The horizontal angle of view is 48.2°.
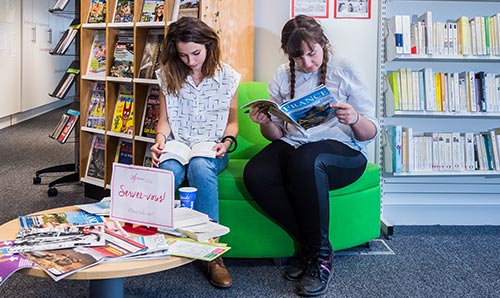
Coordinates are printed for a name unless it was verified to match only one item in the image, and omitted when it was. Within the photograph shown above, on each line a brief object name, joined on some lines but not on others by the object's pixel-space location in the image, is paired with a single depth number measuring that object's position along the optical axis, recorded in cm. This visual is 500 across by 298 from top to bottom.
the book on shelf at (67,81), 377
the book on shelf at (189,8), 292
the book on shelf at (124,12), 332
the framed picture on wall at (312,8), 301
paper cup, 182
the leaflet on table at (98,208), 175
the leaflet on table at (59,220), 161
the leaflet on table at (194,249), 143
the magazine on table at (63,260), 128
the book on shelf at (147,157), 335
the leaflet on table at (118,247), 140
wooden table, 130
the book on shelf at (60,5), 376
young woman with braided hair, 210
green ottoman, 232
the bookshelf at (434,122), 294
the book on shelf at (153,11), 316
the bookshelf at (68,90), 374
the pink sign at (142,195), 156
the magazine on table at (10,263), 127
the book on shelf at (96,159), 359
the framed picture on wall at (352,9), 300
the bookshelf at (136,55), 296
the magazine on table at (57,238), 142
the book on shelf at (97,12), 349
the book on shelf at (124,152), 344
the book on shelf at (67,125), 378
